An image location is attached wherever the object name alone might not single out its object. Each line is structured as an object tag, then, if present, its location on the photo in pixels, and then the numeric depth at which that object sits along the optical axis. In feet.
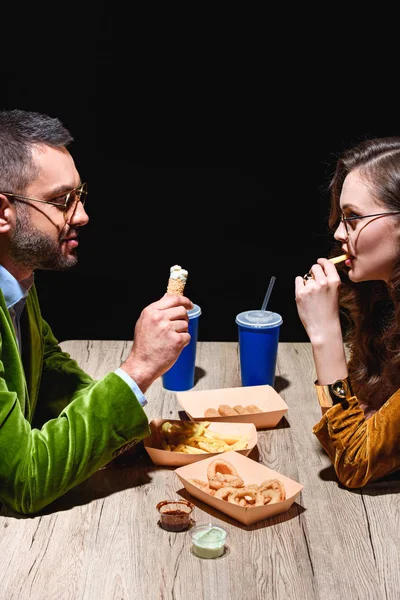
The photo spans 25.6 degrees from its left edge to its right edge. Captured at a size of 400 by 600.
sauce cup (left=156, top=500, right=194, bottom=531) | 6.70
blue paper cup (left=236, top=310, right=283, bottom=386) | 9.43
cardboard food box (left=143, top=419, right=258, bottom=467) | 7.61
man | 6.92
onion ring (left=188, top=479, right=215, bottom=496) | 7.00
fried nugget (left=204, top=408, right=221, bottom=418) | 8.62
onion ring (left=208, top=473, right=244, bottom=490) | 7.04
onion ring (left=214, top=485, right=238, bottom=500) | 6.90
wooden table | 6.07
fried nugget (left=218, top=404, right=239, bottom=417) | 8.52
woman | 7.40
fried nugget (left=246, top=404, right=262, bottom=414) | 8.54
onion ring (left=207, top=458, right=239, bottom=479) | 7.33
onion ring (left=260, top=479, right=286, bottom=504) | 6.91
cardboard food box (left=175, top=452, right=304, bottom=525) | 6.74
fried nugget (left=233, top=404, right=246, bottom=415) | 8.55
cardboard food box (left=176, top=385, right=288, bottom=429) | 8.46
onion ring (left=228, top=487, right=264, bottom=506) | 6.86
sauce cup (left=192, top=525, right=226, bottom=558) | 6.36
